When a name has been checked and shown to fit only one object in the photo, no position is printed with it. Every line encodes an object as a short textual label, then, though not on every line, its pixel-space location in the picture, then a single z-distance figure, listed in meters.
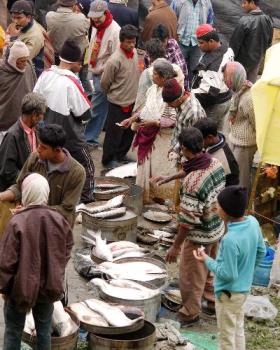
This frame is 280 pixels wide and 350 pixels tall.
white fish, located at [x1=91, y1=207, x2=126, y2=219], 15.35
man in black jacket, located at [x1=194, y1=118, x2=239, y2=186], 13.27
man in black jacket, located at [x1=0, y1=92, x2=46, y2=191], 12.99
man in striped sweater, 12.42
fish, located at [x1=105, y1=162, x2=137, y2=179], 18.42
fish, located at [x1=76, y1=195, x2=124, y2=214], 15.51
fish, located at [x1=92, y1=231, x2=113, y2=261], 14.35
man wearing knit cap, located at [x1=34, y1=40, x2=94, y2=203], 15.27
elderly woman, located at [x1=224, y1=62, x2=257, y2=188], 16.39
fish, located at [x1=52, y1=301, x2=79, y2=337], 11.25
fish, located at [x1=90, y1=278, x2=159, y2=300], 12.72
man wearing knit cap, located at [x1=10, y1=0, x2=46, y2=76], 18.14
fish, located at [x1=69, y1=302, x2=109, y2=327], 11.72
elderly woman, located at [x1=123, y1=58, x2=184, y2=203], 17.09
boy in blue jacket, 10.74
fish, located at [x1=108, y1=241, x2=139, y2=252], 14.74
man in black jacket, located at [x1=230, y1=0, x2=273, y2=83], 21.14
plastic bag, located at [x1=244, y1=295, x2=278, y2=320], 13.62
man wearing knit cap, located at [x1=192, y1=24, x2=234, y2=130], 17.63
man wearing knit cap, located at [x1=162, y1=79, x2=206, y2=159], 14.72
